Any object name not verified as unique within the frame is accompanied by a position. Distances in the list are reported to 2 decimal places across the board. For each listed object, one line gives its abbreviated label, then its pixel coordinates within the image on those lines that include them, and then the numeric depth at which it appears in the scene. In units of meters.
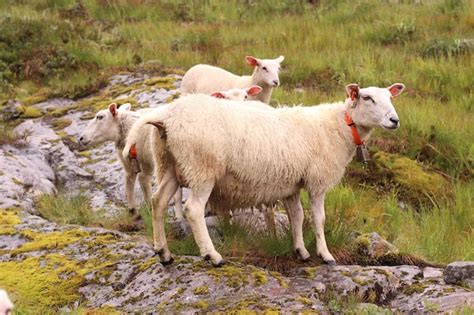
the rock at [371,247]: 5.58
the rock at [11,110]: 10.22
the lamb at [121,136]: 7.19
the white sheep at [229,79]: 9.05
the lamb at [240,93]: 7.61
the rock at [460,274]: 4.74
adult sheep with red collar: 4.77
